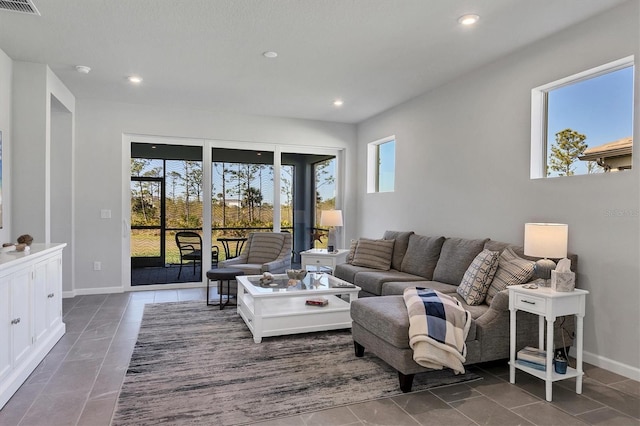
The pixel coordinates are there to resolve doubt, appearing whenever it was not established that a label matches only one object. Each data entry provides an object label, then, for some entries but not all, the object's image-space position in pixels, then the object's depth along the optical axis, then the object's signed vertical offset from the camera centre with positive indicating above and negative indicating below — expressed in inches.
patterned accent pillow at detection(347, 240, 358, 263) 203.5 -22.0
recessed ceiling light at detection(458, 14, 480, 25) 119.9 +58.8
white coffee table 141.3 -38.0
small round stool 180.4 -30.4
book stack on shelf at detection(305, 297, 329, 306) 155.6 -36.7
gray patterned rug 93.0 -47.2
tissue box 102.5 -17.9
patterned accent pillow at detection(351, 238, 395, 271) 190.7 -21.6
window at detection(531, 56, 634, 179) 118.6 +29.6
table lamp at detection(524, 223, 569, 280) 109.1 -8.6
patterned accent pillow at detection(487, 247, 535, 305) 118.1 -18.6
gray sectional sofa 105.3 -30.1
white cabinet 99.0 -30.9
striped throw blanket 99.3 -31.2
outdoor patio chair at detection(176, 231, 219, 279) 238.1 -23.8
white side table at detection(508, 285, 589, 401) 99.3 -25.5
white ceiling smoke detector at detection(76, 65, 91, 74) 164.7 +58.0
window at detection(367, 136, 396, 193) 240.1 +28.7
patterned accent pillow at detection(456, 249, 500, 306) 126.2 -21.6
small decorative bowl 168.6 -27.8
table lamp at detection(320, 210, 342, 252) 234.4 -5.2
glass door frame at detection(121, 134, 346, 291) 225.6 +21.7
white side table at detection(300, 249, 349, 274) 221.1 -28.1
